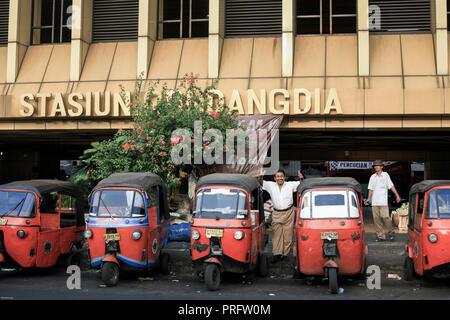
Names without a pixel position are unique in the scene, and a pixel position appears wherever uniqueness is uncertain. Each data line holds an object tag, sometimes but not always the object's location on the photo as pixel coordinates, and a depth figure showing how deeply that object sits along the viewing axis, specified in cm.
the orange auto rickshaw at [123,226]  903
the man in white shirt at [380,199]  1197
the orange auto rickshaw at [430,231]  808
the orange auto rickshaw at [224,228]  876
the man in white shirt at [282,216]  1043
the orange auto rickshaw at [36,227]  936
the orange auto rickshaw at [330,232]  845
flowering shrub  1287
